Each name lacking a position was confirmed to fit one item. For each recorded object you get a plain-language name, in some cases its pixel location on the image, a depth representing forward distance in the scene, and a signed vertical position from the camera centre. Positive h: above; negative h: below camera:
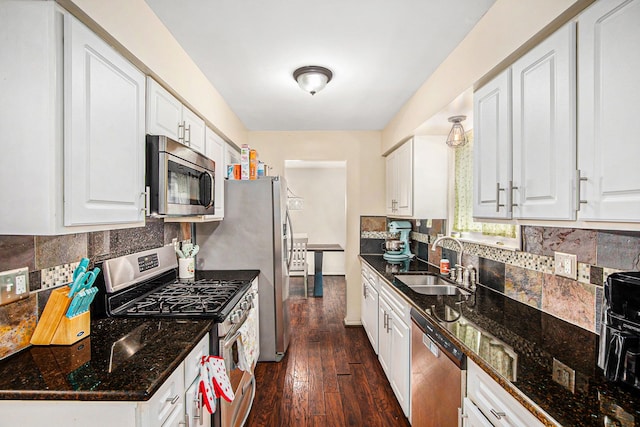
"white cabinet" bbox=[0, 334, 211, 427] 1.04 -0.63
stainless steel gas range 1.73 -0.54
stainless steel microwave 1.64 +0.18
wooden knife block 1.33 -0.45
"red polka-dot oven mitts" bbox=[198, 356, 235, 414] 1.50 -0.79
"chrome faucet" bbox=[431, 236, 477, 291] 2.37 -0.46
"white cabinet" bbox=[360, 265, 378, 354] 3.13 -0.97
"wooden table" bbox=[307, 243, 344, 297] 5.59 -0.91
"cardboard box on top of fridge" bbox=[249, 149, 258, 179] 3.15 +0.42
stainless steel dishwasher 1.45 -0.81
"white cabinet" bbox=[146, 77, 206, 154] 1.69 +0.55
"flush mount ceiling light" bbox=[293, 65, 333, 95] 2.35 +0.97
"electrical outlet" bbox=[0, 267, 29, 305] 1.20 -0.28
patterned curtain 2.72 +0.18
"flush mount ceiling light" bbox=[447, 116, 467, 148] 2.38 +0.54
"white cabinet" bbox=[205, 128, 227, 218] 2.68 +0.46
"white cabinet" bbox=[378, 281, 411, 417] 2.12 -0.94
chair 5.73 -0.76
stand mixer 3.52 -0.36
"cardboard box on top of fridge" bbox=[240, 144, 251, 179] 3.15 +0.47
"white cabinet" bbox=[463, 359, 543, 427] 1.04 -0.67
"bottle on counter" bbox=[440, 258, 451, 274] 2.74 -0.45
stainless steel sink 2.51 -0.57
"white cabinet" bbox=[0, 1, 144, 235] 1.07 +0.30
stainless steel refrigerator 3.06 -0.25
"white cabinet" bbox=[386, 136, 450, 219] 3.04 +0.33
